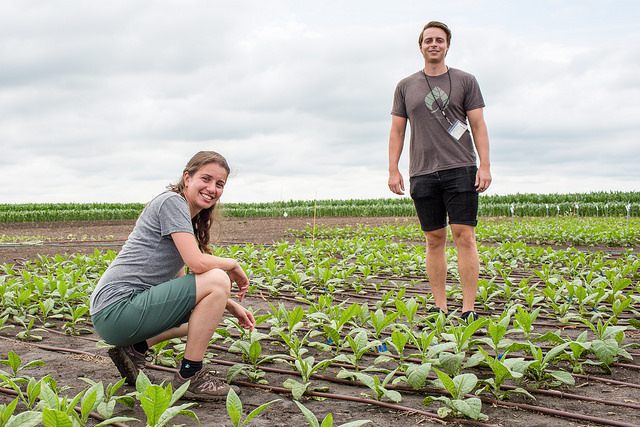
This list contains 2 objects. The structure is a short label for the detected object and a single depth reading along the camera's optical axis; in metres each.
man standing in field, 3.85
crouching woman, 2.48
